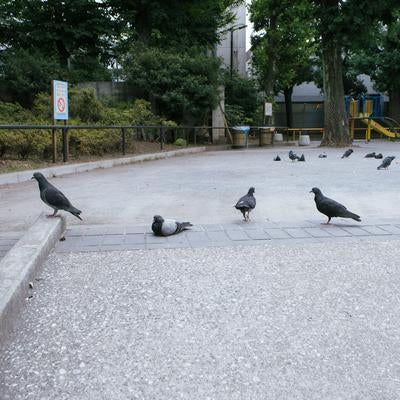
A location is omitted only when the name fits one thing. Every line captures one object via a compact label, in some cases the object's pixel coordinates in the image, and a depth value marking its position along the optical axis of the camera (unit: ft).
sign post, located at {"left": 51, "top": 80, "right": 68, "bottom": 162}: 38.28
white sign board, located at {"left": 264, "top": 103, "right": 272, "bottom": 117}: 85.56
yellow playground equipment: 106.83
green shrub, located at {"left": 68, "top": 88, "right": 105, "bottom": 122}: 51.07
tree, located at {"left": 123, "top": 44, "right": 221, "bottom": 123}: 63.52
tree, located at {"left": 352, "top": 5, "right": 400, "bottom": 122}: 108.88
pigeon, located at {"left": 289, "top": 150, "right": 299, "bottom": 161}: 48.01
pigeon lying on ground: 16.72
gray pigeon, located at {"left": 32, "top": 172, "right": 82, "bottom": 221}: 16.83
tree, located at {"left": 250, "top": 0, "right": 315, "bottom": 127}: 89.33
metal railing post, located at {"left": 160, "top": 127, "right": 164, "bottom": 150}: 56.49
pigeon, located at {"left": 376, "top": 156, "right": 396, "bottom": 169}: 39.50
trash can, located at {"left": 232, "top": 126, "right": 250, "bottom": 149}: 71.92
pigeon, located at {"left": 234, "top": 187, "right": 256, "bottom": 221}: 18.39
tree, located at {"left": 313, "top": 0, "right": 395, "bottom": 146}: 59.98
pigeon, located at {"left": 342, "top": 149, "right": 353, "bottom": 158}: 52.27
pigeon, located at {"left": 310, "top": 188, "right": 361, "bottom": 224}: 18.21
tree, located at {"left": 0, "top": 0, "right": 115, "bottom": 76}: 68.49
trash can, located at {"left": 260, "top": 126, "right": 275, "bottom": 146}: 79.01
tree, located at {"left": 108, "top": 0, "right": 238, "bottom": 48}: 71.51
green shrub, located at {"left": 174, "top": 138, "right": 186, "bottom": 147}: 63.16
